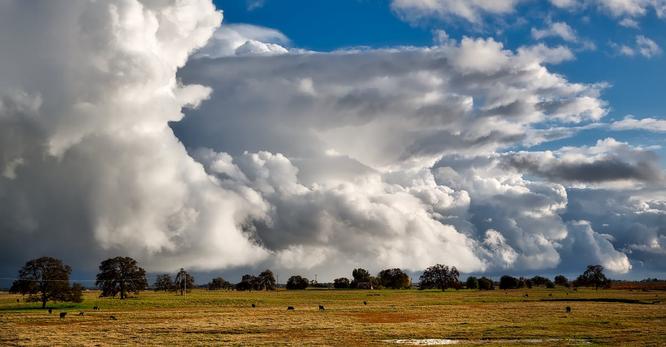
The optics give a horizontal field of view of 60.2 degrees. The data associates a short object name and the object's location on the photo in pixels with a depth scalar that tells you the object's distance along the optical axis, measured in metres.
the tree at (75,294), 127.20
